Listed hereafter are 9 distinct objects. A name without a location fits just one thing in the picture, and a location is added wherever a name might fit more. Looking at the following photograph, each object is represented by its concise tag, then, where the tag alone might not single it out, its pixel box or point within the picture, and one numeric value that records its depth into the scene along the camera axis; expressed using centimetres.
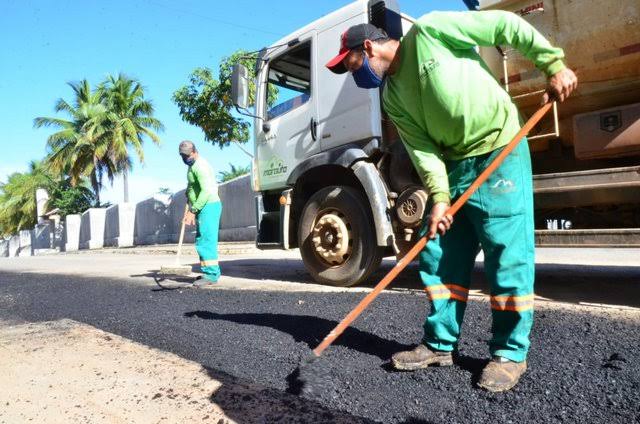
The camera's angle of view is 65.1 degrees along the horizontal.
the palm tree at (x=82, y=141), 2592
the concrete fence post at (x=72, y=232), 2695
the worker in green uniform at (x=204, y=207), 564
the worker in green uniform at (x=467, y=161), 213
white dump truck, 331
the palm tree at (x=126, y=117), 2605
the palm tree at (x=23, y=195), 3338
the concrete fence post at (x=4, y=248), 3912
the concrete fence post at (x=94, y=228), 2550
